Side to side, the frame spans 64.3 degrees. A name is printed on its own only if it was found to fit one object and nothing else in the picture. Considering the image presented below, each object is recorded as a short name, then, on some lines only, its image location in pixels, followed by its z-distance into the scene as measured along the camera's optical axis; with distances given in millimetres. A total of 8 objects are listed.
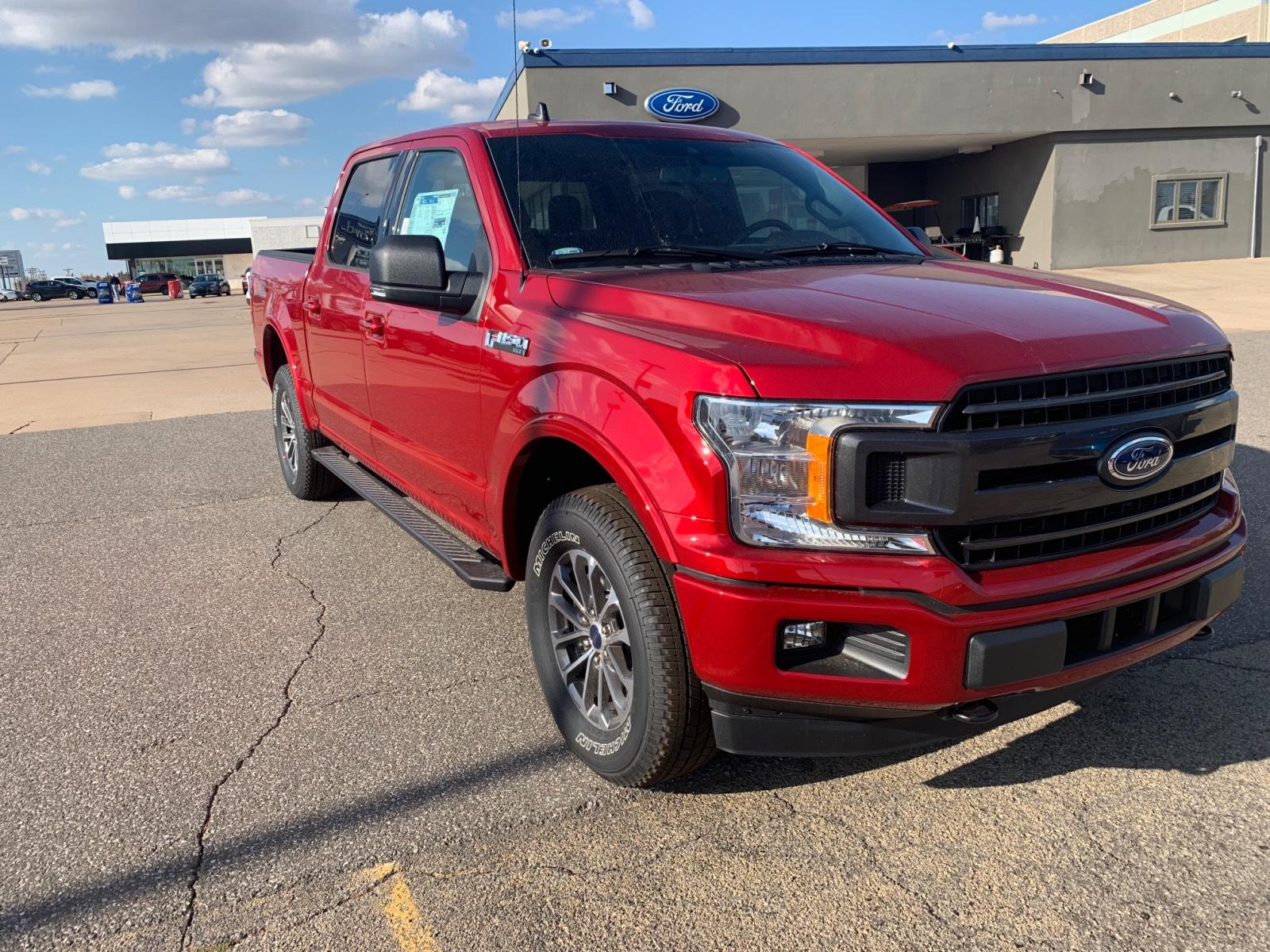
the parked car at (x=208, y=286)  53469
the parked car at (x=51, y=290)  61722
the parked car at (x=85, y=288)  64250
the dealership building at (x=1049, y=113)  24203
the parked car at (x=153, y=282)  64562
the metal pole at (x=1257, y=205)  26031
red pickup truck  2293
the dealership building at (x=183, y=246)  89000
